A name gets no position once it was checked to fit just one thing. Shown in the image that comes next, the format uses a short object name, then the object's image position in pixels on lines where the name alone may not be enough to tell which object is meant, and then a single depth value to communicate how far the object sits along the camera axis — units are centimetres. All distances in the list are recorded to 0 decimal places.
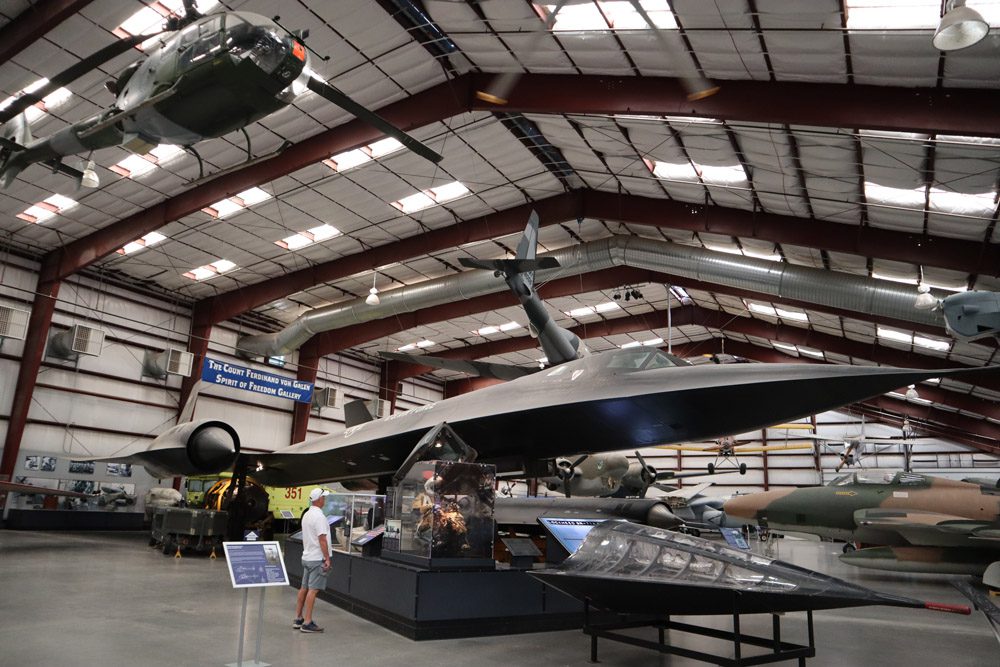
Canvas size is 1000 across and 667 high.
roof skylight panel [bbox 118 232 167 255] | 1953
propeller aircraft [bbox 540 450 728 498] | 1691
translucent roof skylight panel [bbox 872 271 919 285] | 1640
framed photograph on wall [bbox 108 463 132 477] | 2102
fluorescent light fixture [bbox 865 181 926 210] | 1263
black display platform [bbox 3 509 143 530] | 1864
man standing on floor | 626
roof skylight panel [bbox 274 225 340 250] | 1908
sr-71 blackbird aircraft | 612
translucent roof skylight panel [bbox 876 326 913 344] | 2042
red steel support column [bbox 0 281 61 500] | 1861
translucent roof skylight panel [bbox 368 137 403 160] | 1447
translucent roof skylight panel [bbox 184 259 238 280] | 2144
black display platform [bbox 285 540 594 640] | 627
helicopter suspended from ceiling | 662
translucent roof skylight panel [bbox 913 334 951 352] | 1988
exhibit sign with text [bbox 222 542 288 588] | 491
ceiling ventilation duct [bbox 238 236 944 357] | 1497
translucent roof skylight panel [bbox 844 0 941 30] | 830
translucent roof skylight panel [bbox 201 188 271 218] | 1689
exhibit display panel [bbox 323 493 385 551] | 847
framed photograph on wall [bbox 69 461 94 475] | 1992
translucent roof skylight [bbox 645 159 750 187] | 1404
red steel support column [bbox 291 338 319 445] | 2752
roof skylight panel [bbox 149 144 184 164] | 1459
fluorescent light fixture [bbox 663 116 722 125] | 1202
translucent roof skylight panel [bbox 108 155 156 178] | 1523
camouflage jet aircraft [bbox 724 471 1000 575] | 1141
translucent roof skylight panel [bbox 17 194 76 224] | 1719
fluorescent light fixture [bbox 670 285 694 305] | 2395
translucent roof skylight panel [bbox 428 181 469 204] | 1686
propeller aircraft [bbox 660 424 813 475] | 2272
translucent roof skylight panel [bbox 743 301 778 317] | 2230
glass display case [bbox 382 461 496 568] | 664
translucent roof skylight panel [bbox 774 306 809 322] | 2214
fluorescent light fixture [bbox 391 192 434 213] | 1738
